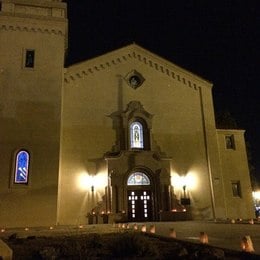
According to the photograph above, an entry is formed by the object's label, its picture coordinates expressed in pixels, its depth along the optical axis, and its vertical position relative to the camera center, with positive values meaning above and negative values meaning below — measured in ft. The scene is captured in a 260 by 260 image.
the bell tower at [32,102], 56.29 +22.22
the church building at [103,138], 58.23 +16.56
